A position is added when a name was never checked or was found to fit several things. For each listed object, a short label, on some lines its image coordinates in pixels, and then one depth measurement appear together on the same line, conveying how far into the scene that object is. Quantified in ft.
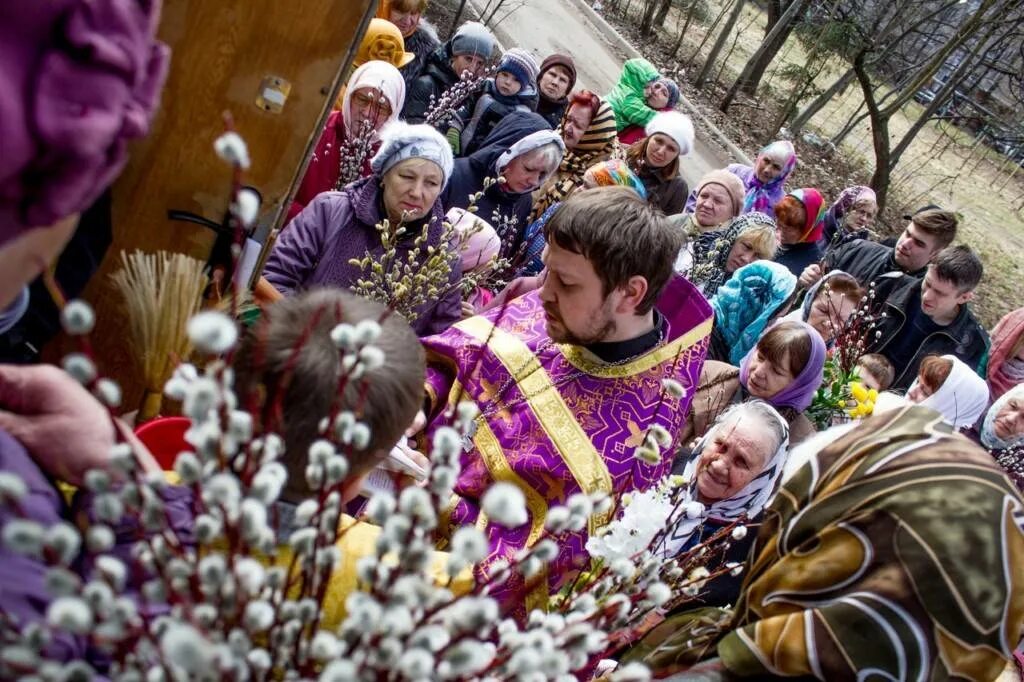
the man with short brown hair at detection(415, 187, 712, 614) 6.68
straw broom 4.81
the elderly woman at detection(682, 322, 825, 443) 11.78
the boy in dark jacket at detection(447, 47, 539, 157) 17.87
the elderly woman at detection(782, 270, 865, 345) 15.20
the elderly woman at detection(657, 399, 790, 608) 9.11
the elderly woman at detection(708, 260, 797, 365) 14.74
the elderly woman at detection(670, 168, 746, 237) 17.12
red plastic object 4.51
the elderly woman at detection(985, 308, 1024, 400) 16.96
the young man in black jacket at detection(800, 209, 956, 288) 17.87
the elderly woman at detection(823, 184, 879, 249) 22.02
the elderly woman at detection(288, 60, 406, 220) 12.09
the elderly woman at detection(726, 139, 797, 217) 21.89
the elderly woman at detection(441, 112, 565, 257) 14.07
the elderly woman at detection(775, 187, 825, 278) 19.74
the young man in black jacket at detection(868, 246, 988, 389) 16.84
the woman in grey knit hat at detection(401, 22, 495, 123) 18.29
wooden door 5.83
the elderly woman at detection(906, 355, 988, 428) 13.69
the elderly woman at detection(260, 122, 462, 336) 9.34
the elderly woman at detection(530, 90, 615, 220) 19.15
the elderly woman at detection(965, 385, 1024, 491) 13.80
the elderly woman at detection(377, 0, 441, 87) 18.37
